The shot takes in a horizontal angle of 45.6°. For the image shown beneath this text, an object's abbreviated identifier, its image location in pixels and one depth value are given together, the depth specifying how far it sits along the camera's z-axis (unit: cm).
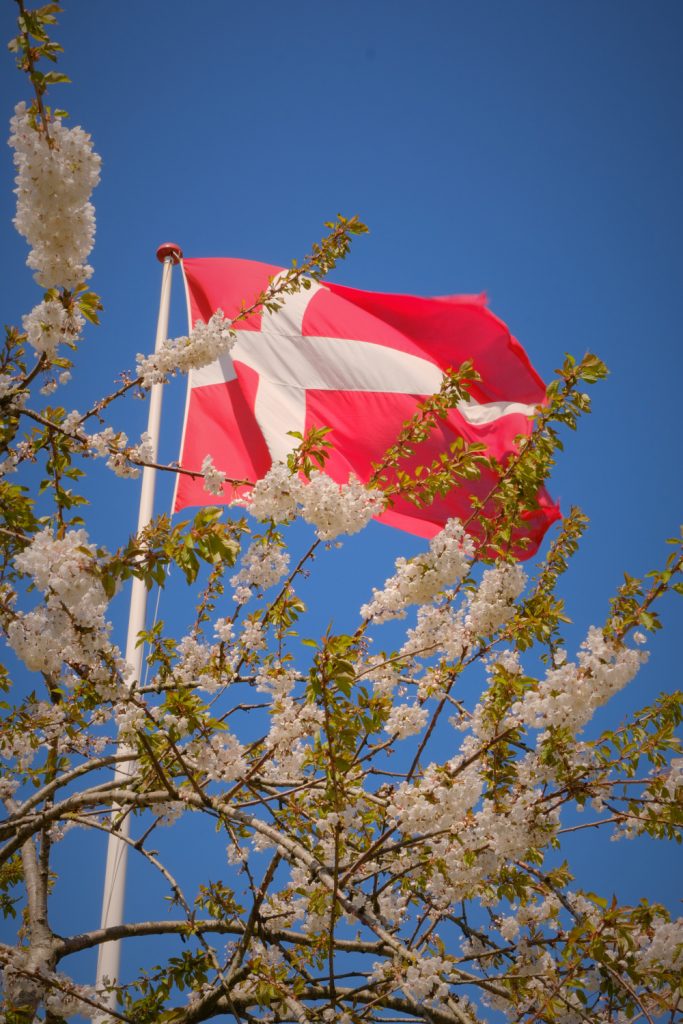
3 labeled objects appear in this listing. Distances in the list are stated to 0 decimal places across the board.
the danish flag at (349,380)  629
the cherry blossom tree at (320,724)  250
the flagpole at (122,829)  421
